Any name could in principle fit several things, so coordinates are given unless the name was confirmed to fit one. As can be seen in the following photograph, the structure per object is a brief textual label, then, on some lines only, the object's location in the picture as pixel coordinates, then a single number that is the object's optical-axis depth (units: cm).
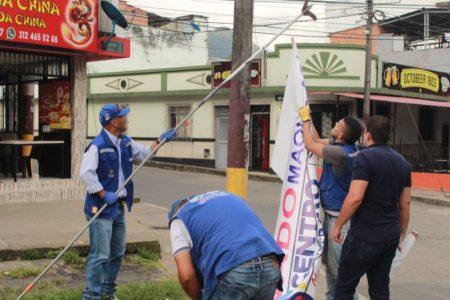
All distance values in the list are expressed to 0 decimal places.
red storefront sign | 839
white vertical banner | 463
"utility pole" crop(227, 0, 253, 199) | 698
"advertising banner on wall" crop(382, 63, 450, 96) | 2088
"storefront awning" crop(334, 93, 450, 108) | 1839
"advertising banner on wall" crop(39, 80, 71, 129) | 996
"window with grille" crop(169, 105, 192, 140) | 2222
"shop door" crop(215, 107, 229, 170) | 2117
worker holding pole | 464
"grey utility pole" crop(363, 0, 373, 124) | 1780
